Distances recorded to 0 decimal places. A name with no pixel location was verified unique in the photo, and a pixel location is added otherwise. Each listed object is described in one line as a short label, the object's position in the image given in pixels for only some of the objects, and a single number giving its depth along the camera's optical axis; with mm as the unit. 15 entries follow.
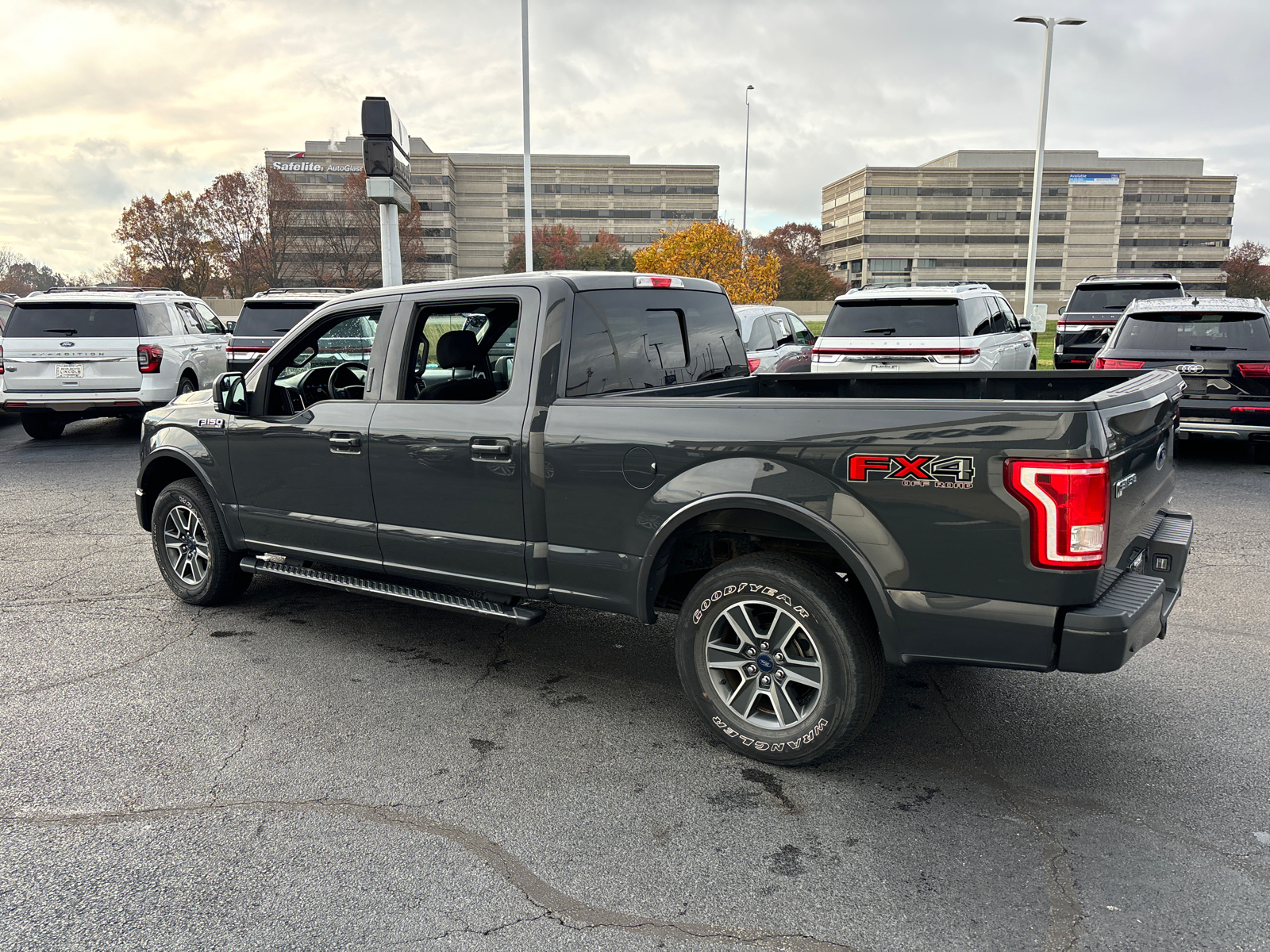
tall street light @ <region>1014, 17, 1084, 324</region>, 27719
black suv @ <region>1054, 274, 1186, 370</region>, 16562
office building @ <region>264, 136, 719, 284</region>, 113812
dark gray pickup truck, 2998
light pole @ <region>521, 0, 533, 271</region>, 22953
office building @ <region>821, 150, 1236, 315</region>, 117000
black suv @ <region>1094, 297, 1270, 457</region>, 9188
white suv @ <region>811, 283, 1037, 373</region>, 10531
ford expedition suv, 11969
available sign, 116500
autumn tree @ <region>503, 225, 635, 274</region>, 92438
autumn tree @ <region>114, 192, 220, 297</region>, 64131
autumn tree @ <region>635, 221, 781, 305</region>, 54719
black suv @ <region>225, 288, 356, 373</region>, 14594
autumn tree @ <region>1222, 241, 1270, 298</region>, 108938
